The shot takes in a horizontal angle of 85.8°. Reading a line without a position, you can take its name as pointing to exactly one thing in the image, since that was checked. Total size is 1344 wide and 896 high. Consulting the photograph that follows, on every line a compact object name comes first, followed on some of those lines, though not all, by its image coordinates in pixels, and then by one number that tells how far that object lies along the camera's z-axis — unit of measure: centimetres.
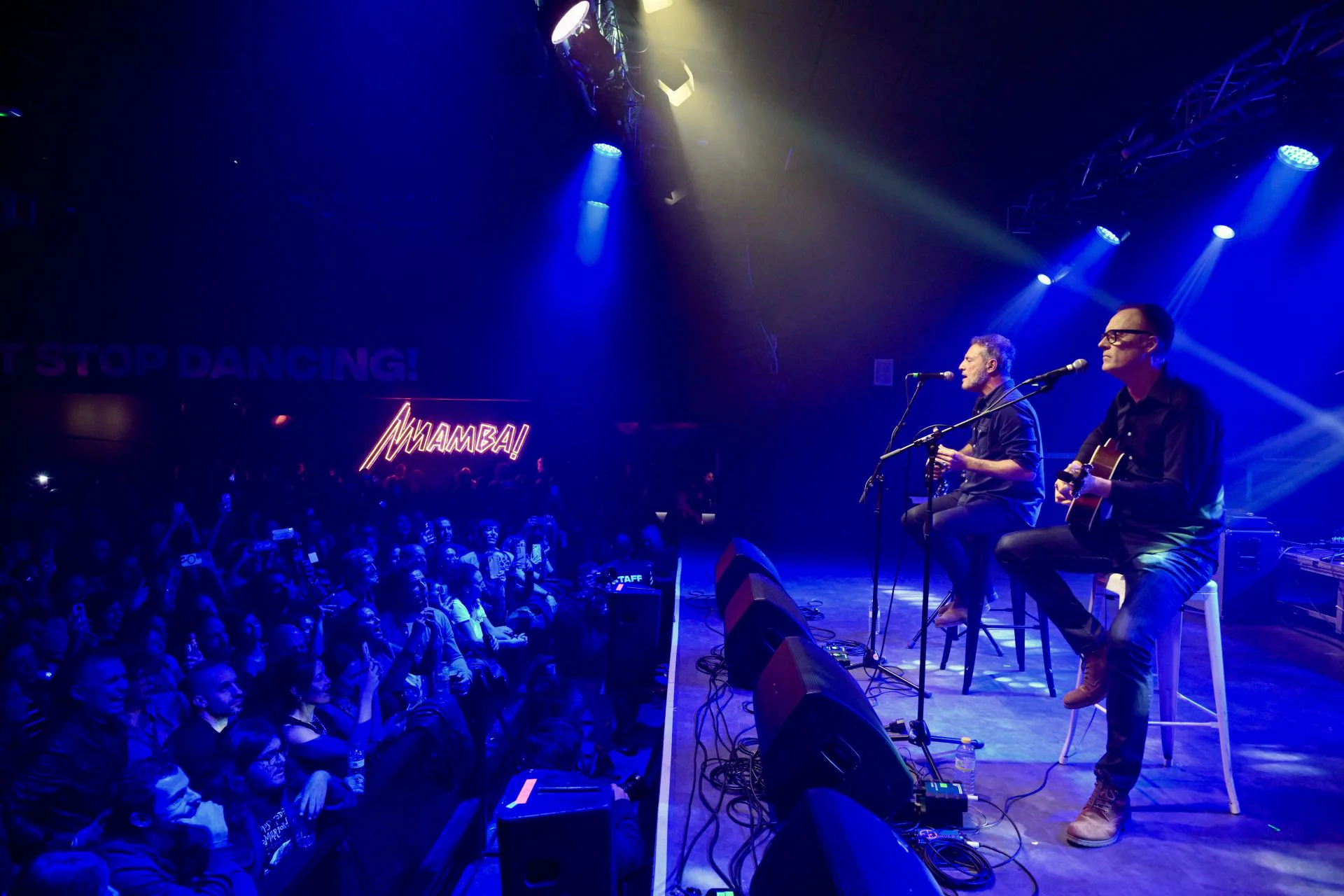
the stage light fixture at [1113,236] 634
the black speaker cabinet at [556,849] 228
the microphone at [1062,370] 197
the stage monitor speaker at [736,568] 357
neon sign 996
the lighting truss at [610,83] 377
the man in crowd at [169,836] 283
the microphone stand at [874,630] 296
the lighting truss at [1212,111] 359
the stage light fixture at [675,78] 423
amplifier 495
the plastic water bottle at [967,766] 213
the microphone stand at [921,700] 215
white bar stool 216
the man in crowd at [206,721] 323
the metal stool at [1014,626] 287
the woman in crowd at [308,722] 383
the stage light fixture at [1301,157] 429
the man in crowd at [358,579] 508
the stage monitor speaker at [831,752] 182
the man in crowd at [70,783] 278
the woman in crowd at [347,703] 406
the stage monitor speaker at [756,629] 276
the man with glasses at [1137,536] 189
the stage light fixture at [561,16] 302
